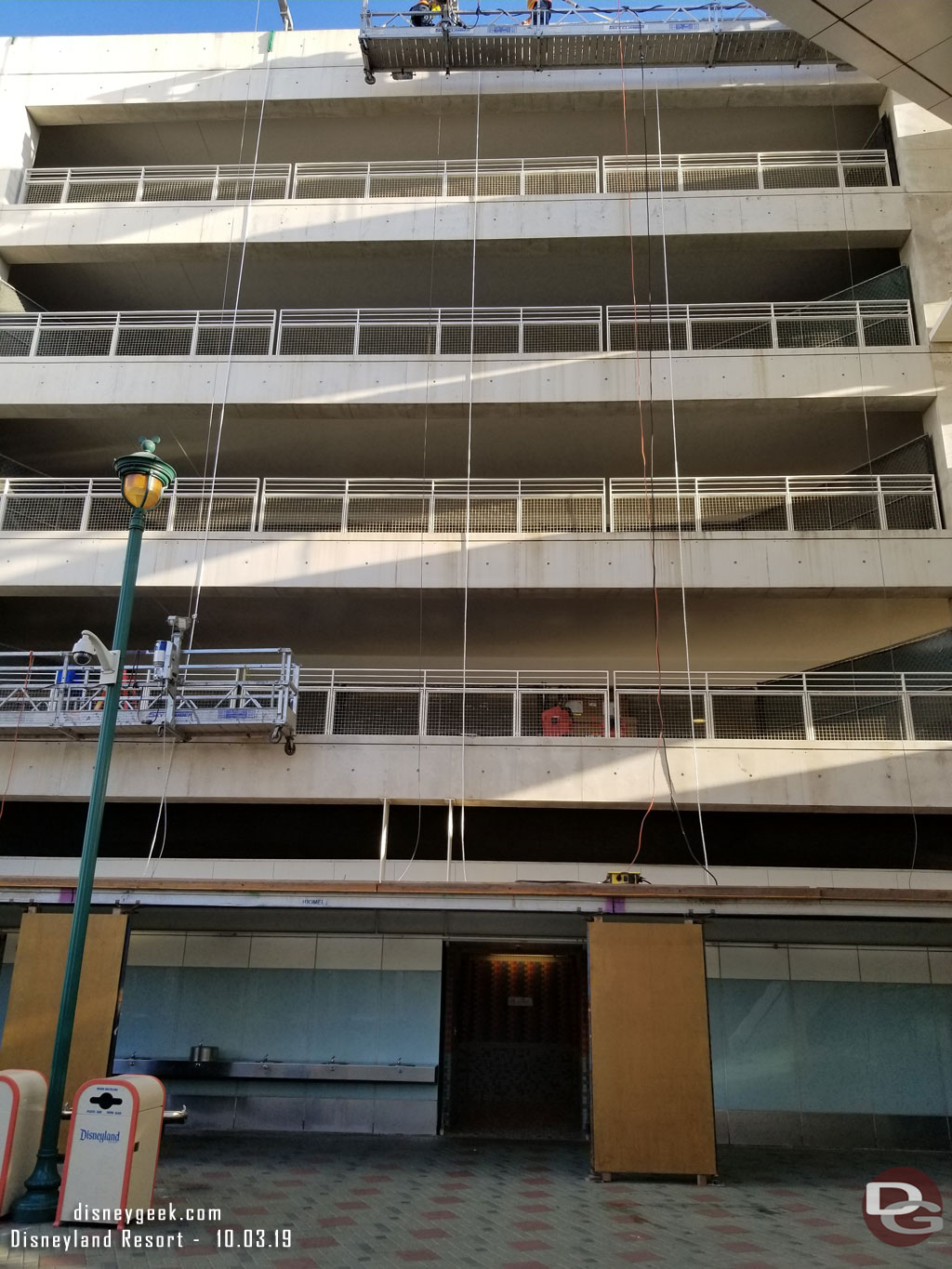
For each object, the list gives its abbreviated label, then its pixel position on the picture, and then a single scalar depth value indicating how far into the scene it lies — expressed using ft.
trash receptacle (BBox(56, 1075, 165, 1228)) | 24.03
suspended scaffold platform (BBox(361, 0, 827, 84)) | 59.93
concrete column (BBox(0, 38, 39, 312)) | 64.95
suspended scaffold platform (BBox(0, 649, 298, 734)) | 48.34
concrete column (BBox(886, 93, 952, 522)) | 54.95
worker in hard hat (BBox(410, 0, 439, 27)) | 61.00
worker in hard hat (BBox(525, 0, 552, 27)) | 62.28
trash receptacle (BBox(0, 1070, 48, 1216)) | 24.76
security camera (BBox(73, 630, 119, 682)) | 28.76
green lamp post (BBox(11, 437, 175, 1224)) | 24.61
